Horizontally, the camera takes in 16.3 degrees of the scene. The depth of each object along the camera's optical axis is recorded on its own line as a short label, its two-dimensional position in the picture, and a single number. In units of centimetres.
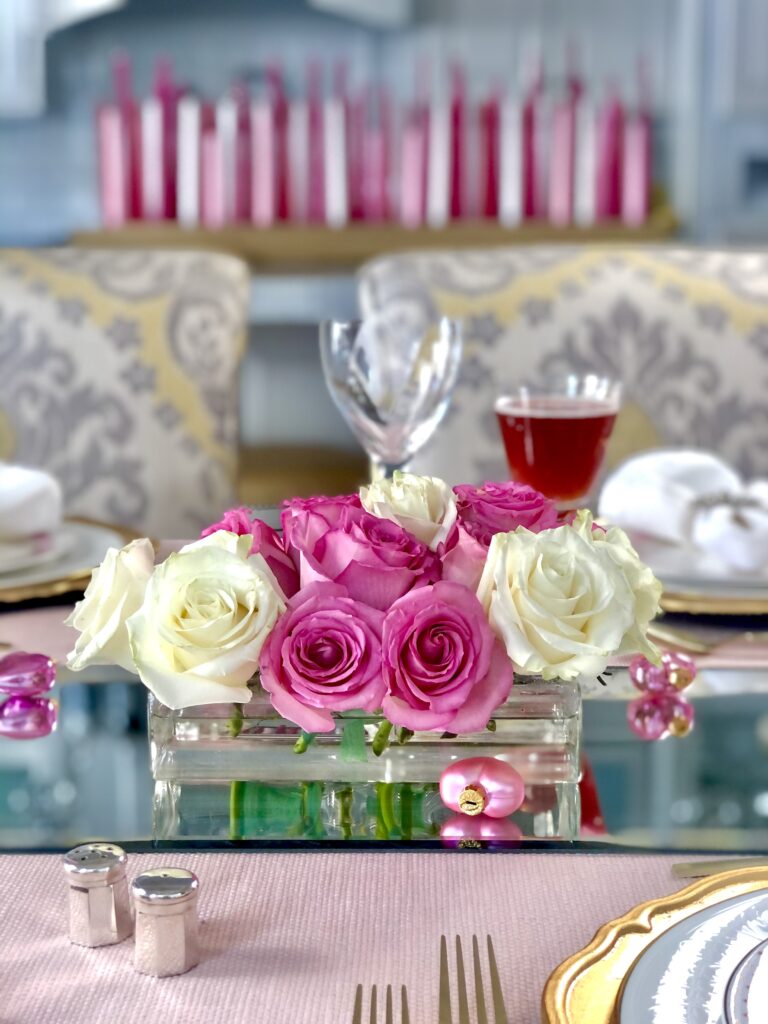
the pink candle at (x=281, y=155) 479
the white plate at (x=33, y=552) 170
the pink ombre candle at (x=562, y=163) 474
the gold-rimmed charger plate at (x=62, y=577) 165
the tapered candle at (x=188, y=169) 474
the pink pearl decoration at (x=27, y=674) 151
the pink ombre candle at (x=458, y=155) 481
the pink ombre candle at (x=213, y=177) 474
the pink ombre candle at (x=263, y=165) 472
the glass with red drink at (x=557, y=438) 169
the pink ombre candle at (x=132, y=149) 483
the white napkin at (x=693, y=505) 167
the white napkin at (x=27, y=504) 174
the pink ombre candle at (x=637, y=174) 477
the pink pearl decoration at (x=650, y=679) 150
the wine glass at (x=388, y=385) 173
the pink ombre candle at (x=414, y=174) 480
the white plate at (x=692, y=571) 164
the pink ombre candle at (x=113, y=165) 481
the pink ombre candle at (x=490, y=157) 480
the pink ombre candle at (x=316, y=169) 480
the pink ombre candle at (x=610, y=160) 479
